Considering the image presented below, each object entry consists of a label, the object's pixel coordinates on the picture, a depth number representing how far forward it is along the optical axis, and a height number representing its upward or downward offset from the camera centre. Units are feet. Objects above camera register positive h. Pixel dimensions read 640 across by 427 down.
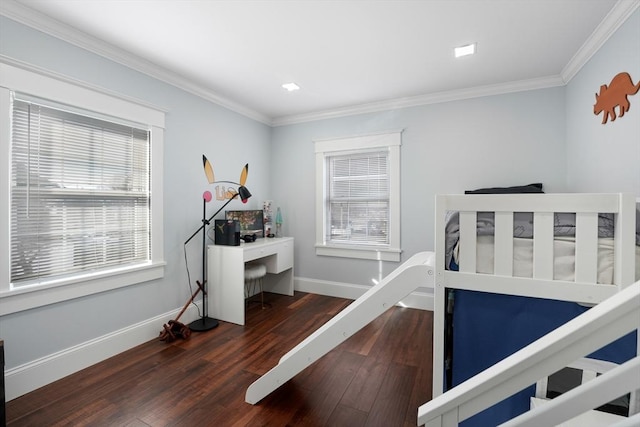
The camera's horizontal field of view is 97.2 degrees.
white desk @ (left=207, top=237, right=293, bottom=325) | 9.48 -2.32
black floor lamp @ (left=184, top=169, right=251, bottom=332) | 9.31 -2.10
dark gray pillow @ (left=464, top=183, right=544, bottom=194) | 8.44 +0.71
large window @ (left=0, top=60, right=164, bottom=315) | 5.99 +0.44
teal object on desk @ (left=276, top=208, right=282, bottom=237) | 13.10 -0.63
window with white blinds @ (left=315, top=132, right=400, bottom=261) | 11.48 +0.61
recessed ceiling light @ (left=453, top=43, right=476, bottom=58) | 7.48 +4.38
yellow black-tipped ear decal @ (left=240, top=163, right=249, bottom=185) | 11.94 +1.52
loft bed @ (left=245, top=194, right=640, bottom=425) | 3.70 -0.65
